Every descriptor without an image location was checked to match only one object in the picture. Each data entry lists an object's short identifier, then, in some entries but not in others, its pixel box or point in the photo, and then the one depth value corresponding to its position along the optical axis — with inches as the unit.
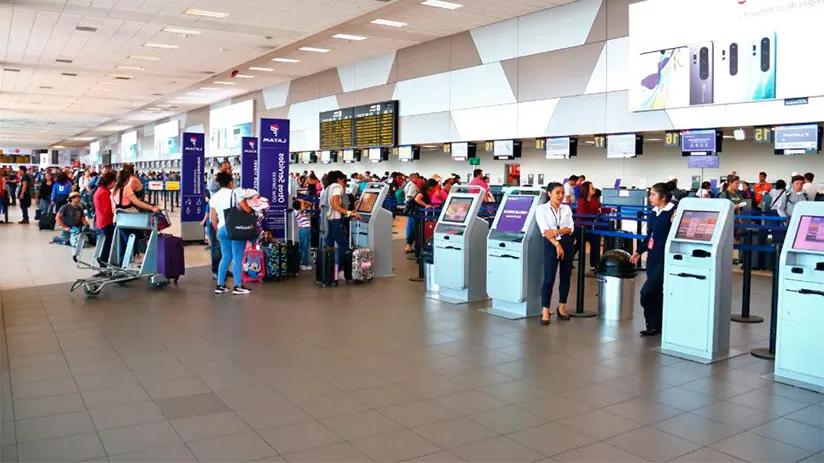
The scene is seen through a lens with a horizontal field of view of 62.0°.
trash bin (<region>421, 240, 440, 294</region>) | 373.1
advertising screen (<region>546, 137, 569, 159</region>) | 542.6
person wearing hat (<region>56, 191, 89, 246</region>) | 548.1
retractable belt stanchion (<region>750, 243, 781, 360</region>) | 247.0
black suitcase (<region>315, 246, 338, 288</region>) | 396.5
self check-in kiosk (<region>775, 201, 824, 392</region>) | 209.0
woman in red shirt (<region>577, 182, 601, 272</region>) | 455.5
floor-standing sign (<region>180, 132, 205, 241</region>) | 618.2
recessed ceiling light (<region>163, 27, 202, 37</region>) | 542.0
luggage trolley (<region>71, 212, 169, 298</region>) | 367.2
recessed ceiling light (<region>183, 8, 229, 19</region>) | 476.4
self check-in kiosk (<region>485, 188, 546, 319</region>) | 308.7
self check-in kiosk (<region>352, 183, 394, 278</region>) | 429.4
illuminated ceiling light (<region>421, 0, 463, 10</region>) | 518.6
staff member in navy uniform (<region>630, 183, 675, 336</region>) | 273.7
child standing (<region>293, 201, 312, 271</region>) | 460.4
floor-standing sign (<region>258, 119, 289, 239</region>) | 461.1
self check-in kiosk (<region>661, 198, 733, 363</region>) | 238.8
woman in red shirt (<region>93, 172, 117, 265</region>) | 397.1
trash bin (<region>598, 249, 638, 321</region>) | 311.6
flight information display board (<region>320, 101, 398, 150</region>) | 735.1
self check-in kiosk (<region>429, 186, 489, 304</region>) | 346.3
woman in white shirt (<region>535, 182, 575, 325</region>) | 297.3
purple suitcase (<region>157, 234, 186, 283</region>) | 384.8
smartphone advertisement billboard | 396.2
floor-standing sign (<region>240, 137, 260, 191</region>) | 546.9
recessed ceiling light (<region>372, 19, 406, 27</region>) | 583.8
